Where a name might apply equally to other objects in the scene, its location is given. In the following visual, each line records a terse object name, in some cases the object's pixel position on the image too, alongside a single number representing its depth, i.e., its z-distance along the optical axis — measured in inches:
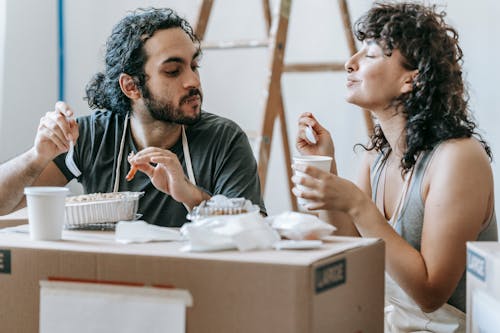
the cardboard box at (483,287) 74.1
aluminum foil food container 87.1
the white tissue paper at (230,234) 75.7
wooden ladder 149.7
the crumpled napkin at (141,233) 80.1
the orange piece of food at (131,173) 96.9
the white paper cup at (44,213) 80.5
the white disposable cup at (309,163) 86.5
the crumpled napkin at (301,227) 79.0
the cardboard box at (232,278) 72.7
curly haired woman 89.9
